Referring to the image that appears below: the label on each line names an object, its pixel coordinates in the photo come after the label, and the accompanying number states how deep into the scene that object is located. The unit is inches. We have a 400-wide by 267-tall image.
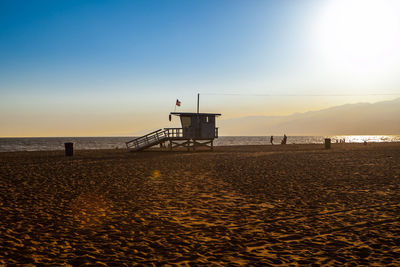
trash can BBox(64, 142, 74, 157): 1148.7
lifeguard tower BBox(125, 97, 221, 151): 1348.4
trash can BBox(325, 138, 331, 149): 1533.0
